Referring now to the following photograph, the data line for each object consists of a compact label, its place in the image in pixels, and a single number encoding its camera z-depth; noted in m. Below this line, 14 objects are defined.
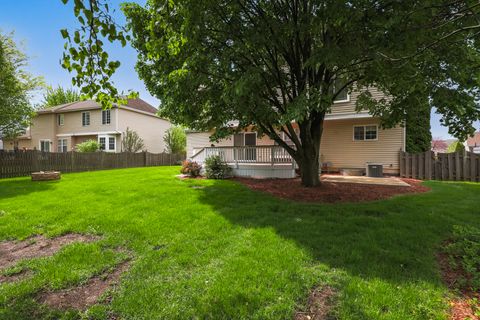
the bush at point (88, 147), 21.41
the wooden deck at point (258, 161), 12.23
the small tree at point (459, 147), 16.24
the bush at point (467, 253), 3.30
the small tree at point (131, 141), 25.12
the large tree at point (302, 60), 5.36
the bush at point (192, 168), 13.34
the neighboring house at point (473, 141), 41.89
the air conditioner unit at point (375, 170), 12.93
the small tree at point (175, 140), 27.97
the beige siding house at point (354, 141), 13.70
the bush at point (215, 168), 12.47
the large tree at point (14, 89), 14.42
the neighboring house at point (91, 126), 25.25
